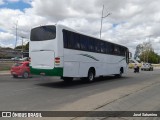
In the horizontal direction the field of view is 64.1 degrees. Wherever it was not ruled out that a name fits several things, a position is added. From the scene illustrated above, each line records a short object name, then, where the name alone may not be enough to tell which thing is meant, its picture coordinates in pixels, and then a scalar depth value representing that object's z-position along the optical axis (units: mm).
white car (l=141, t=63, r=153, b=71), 25586
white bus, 7363
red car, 10919
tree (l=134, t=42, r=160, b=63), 61344
